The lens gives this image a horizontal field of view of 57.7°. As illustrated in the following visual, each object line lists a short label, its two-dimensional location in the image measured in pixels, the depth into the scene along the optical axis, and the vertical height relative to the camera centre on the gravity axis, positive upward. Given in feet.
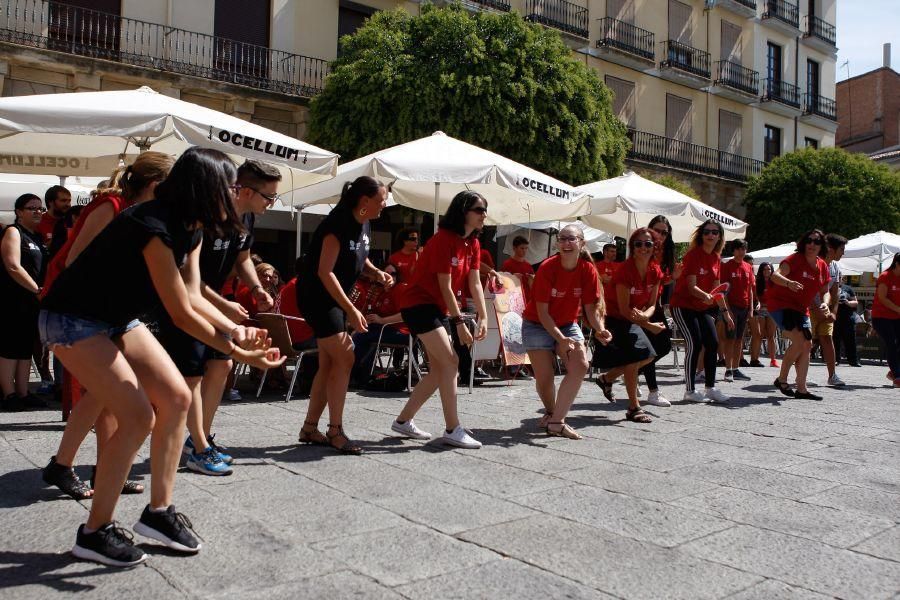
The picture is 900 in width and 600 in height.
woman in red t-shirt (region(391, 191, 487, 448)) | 17.43 +0.51
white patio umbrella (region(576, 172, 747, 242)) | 34.14 +5.52
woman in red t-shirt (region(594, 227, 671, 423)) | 22.24 +0.38
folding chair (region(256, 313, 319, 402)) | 24.39 -0.38
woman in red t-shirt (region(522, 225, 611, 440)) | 19.24 +0.20
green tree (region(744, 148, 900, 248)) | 90.33 +15.63
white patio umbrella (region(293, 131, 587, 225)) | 28.37 +5.48
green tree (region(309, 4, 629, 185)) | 58.54 +17.00
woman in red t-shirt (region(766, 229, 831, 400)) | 27.96 +1.32
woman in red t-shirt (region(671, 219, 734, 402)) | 26.14 +0.89
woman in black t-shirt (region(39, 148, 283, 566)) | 9.64 -0.05
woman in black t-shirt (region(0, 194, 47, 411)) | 21.22 +0.31
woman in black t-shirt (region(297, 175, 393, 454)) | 16.39 +0.73
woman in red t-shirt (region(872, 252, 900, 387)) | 31.81 +1.02
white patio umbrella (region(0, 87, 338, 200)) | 21.45 +5.32
